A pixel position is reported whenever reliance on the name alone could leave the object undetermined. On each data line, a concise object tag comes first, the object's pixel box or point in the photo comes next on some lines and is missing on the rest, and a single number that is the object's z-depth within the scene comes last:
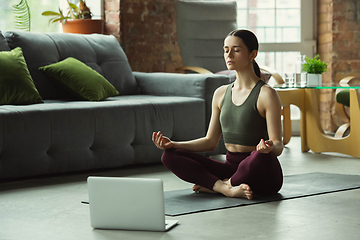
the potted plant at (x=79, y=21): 6.92
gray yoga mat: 3.43
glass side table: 5.78
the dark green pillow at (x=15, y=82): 4.81
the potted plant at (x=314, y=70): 5.92
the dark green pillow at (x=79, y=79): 5.36
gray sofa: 4.40
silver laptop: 2.81
